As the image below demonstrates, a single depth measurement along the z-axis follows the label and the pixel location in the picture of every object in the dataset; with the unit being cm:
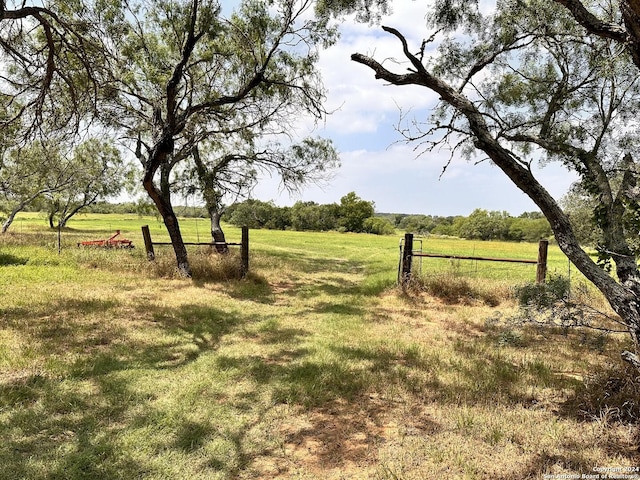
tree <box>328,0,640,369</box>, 372
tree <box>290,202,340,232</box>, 8006
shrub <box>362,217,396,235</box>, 7881
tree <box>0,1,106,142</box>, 586
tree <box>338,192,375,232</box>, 8394
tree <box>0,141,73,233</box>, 1638
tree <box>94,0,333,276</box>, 973
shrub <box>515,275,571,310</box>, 424
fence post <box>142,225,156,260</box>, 1209
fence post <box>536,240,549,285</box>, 936
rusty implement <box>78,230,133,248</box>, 1691
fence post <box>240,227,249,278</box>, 1075
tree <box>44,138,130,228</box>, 2212
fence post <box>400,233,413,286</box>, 984
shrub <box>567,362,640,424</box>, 347
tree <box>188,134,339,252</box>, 1416
